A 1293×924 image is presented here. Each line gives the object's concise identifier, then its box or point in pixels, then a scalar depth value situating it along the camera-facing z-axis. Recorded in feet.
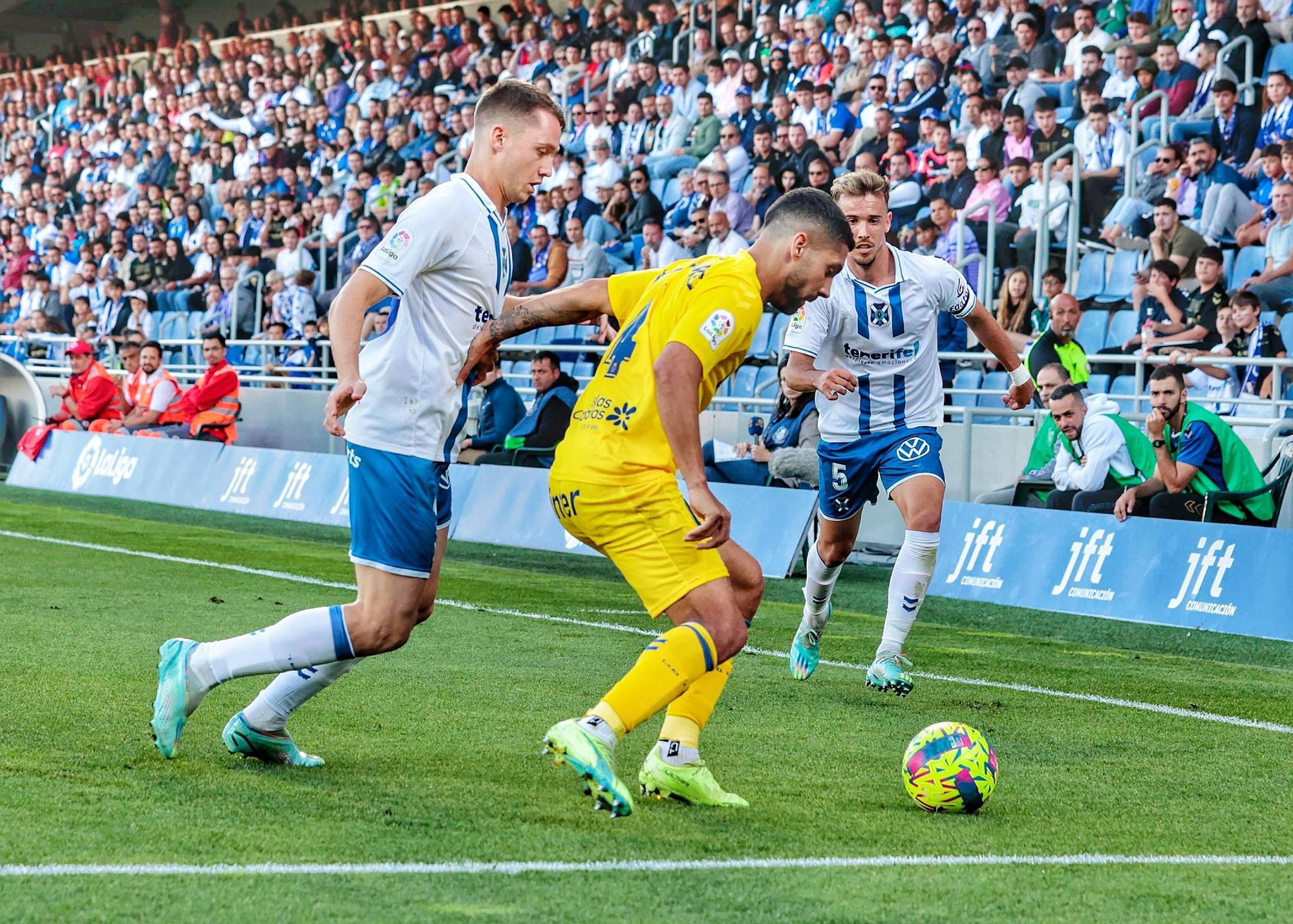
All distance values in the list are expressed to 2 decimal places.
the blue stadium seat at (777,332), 53.93
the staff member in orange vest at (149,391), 63.52
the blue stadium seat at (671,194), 64.59
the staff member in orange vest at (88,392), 64.75
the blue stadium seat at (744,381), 54.13
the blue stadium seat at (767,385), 51.52
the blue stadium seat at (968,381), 48.62
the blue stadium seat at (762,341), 53.98
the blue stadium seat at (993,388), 47.73
